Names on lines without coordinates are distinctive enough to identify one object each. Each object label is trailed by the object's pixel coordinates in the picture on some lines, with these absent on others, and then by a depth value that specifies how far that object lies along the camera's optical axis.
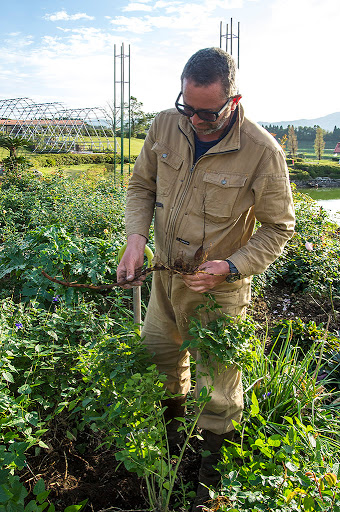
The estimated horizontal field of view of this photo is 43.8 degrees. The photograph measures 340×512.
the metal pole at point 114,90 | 10.94
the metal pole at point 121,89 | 10.61
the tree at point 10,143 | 11.81
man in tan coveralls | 1.90
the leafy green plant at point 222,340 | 1.91
